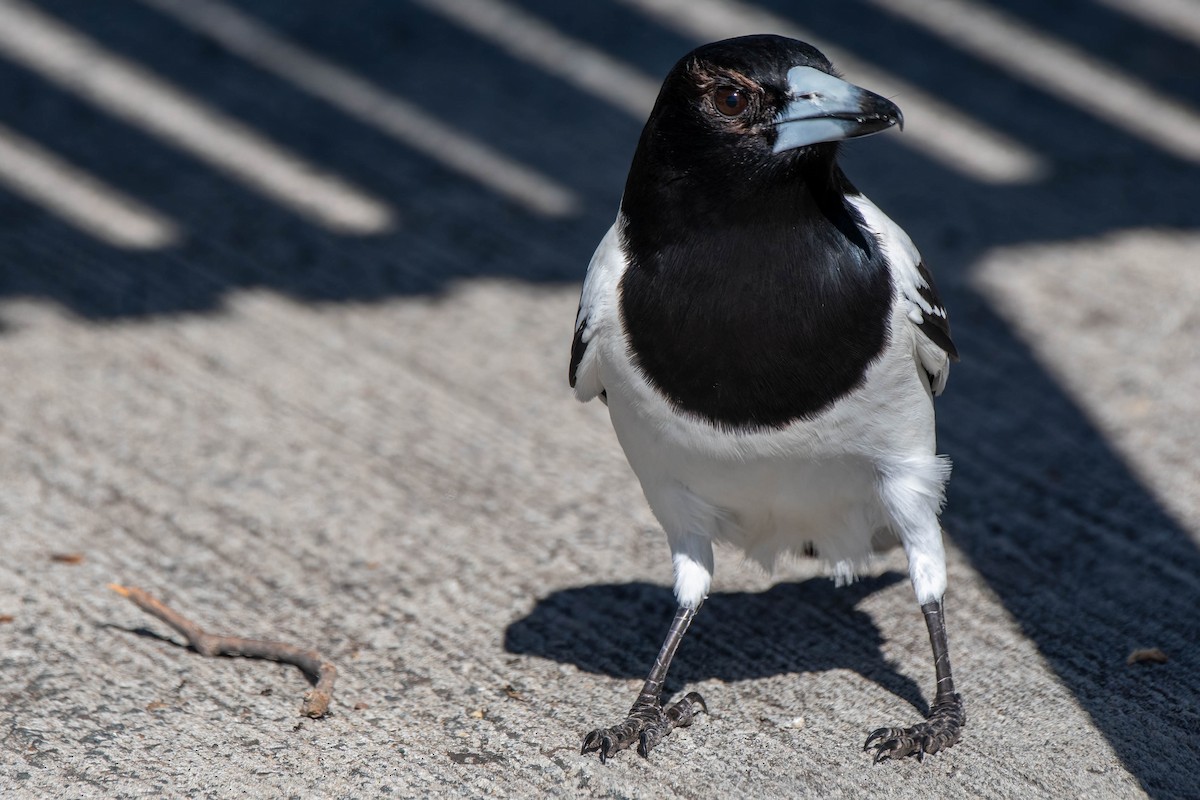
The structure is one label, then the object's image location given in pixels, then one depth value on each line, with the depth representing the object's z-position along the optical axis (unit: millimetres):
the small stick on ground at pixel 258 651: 5605
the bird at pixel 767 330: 4887
